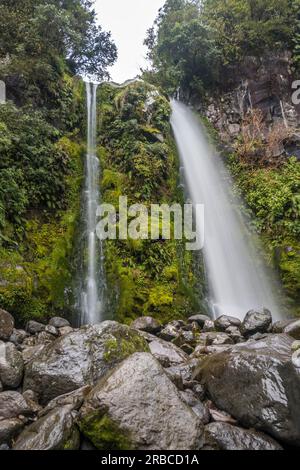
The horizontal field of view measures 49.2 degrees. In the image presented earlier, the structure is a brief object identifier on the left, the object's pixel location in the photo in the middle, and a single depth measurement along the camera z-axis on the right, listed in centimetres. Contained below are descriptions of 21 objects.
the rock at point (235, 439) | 303
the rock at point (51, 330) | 594
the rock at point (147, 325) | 647
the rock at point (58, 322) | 638
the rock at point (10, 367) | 394
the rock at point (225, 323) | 680
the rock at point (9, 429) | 310
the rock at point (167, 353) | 481
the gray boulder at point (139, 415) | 289
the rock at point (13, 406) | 341
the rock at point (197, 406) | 339
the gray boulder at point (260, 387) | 315
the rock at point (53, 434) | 287
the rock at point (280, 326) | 616
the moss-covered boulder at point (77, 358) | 380
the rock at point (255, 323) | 642
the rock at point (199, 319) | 713
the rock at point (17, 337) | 531
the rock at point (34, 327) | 598
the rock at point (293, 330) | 528
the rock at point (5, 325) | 517
